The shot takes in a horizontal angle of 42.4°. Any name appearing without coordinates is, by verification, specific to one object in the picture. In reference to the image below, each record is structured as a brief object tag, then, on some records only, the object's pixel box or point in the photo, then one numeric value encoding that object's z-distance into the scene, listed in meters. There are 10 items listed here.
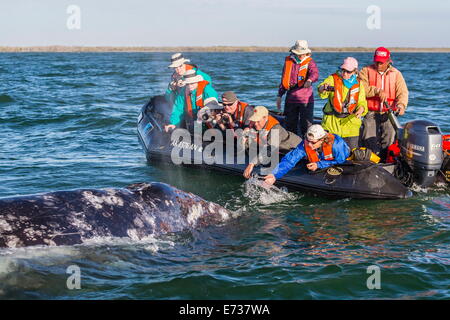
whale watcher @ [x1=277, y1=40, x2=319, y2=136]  11.91
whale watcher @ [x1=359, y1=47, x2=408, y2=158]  11.14
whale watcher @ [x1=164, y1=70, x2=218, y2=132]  12.68
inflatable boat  10.09
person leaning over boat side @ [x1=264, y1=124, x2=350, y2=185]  9.77
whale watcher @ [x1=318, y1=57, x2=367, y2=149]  10.62
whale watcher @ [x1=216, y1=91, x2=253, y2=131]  10.93
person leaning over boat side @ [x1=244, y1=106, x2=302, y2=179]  10.16
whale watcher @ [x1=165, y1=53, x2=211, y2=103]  13.29
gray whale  6.68
